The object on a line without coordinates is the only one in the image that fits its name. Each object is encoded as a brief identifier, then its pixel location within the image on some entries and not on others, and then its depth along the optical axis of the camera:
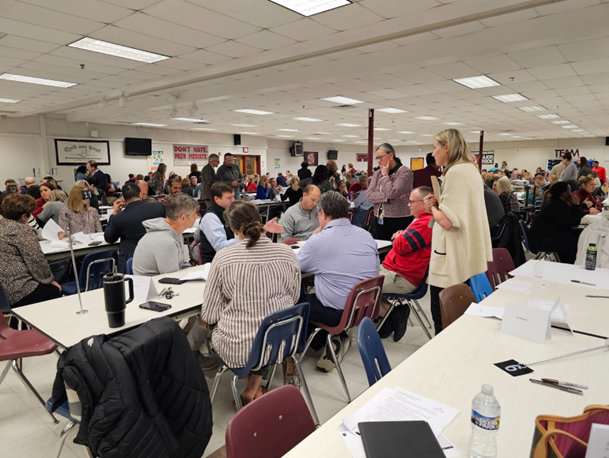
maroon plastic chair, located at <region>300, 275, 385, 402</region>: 2.54
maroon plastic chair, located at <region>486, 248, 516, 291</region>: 3.08
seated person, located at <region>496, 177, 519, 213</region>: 6.05
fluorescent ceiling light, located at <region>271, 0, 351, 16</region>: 3.71
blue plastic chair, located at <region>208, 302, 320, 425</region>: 2.04
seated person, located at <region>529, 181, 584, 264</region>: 4.93
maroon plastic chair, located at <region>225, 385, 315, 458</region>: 1.10
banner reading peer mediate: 14.91
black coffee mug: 1.93
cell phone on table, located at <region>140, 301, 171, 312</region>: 2.23
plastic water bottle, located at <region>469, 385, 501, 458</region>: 0.98
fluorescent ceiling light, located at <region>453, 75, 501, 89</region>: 6.58
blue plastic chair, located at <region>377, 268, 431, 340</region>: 3.23
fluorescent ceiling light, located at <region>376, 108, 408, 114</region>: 9.75
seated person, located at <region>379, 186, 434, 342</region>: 3.12
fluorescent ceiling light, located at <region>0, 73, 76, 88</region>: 6.43
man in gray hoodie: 2.86
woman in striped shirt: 2.11
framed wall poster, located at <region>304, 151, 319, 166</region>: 20.88
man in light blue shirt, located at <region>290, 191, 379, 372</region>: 2.71
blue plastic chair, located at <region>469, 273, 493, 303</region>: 2.57
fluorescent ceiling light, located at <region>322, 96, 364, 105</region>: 8.26
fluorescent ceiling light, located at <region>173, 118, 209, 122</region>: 11.65
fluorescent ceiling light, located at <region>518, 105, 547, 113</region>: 9.31
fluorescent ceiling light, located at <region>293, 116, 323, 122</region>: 11.37
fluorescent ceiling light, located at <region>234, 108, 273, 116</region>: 9.88
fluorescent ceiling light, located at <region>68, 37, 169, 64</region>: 4.84
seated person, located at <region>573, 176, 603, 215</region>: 6.17
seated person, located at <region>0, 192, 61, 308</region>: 2.94
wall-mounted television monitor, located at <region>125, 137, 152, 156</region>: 13.20
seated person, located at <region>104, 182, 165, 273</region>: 3.94
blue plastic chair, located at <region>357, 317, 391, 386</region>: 1.53
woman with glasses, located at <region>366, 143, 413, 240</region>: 4.70
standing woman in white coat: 2.54
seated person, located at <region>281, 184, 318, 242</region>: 4.35
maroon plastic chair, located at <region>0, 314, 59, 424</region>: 2.31
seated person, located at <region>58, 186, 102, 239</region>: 4.68
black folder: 1.00
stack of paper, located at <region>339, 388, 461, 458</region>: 1.09
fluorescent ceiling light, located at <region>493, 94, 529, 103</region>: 8.04
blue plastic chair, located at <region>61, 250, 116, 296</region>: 3.63
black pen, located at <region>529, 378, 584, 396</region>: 1.33
